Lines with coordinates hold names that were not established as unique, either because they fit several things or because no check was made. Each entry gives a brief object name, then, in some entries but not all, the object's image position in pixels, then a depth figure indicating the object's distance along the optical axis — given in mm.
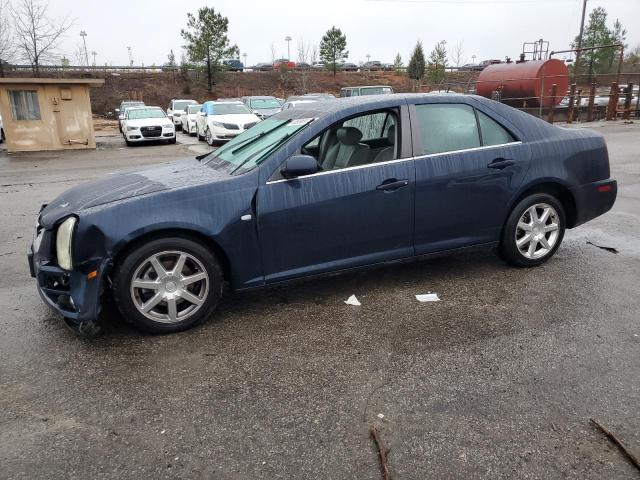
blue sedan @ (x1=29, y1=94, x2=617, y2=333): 3412
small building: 16875
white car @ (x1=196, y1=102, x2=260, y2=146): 17375
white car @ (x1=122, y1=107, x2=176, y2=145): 18953
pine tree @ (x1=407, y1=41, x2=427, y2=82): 52094
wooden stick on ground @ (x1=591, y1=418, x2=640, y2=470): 2252
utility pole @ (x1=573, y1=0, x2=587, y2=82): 39378
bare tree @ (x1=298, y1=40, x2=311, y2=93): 53281
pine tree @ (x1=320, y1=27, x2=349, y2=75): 56750
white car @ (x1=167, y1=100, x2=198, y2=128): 27188
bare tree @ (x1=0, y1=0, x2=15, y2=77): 30475
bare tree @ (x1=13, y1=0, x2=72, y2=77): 30094
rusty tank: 20391
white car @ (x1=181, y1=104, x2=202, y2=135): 22797
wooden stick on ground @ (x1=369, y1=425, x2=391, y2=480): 2225
